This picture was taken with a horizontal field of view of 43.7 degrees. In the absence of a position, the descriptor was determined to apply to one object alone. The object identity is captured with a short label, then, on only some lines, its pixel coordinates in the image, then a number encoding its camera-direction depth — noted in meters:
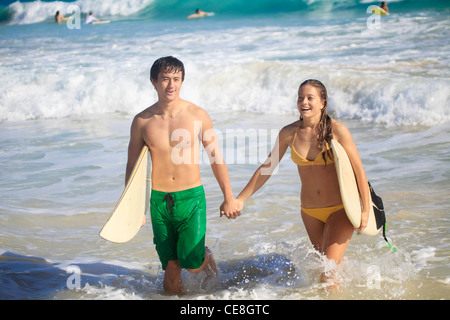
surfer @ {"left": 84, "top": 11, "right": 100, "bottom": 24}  30.19
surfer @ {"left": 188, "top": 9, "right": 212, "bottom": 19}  30.60
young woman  3.73
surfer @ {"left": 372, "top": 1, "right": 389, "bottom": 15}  22.84
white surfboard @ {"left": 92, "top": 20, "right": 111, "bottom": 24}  32.39
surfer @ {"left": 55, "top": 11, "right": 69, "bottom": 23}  33.04
